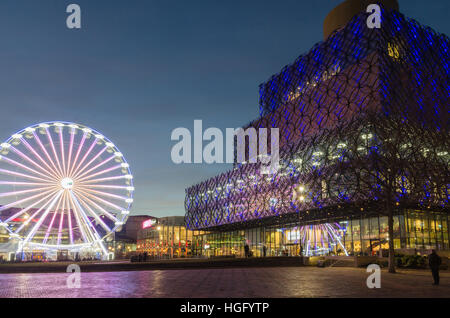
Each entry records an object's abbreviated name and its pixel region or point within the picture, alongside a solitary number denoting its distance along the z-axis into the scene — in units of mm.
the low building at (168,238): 103312
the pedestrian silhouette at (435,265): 19234
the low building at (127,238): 128837
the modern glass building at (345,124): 52562
